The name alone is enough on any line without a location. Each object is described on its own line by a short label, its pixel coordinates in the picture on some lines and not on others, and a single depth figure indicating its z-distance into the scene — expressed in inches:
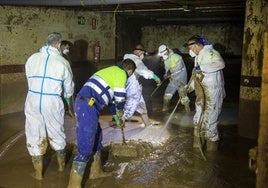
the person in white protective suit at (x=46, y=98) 186.4
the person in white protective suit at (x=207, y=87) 228.2
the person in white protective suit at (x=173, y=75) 369.1
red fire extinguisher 446.3
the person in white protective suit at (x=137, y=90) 276.1
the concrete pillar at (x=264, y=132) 85.0
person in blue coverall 175.9
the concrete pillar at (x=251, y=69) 258.8
